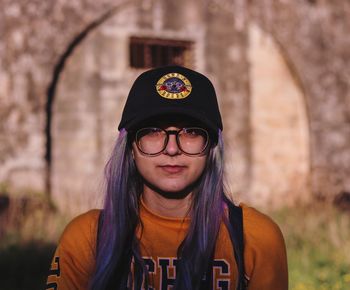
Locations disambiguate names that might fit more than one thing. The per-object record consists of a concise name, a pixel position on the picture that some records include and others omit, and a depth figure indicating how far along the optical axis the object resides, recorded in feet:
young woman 6.52
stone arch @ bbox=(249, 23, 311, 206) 28.94
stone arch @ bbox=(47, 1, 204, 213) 25.80
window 27.66
